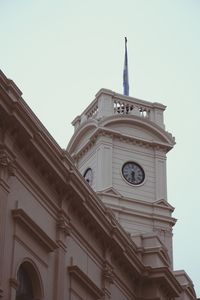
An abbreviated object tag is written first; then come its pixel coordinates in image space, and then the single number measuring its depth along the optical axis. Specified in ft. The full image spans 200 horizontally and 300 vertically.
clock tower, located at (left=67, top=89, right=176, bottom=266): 139.95
